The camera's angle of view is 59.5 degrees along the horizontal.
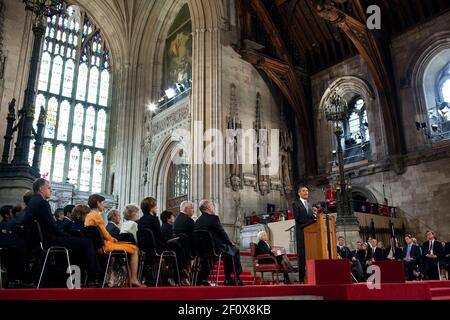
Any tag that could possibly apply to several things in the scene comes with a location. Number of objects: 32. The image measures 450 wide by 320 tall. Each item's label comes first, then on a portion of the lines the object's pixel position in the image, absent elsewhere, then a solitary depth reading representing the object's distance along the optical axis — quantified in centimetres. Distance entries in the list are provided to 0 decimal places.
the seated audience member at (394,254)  870
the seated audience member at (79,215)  511
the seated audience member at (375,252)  972
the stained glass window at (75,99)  2109
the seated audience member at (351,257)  876
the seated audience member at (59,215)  587
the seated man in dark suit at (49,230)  405
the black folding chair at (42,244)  404
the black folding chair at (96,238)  457
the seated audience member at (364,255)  977
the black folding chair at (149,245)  508
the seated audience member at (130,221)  516
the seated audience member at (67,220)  534
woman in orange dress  454
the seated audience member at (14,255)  435
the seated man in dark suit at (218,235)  537
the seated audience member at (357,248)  1004
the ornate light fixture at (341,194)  1129
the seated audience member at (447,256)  933
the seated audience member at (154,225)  519
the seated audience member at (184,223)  562
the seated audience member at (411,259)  948
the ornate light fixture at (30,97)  894
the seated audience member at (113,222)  570
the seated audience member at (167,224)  598
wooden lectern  521
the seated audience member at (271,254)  727
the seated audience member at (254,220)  1467
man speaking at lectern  598
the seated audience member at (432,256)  923
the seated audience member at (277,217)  1429
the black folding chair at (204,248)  529
